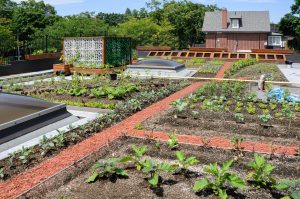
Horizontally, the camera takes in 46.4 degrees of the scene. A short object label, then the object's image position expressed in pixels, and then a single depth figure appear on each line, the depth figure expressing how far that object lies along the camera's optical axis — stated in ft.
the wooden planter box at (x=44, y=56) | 75.58
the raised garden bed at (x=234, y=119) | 27.30
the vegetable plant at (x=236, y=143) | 23.00
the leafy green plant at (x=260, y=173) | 17.40
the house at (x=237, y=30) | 175.11
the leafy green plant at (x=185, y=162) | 18.69
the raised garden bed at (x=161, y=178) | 17.21
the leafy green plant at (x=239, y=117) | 30.30
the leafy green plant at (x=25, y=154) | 21.45
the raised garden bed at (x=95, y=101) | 21.83
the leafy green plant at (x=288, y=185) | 15.56
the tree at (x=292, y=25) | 183.73
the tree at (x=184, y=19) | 191.72
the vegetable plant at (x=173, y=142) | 23.62
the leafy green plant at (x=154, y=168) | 17.22
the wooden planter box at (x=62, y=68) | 67.05
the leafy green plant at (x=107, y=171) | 18.63
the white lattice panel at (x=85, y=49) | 68.69
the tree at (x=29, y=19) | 156.46
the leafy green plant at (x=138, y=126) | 28.86
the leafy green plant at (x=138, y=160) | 18.94
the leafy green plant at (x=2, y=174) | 19.35
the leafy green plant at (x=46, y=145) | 23.19
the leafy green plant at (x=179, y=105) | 33.06
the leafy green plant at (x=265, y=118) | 29.45
